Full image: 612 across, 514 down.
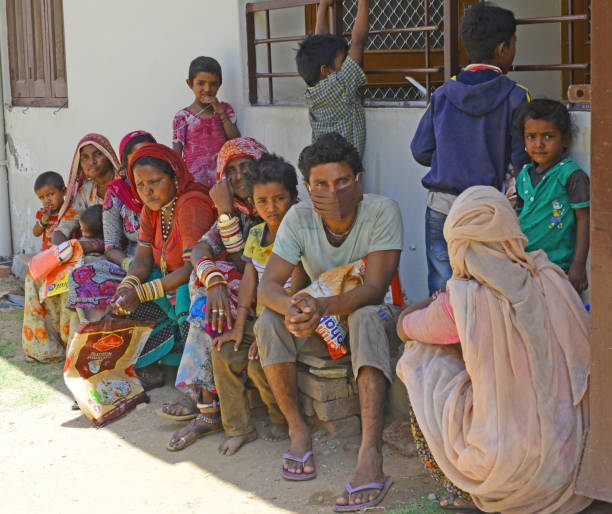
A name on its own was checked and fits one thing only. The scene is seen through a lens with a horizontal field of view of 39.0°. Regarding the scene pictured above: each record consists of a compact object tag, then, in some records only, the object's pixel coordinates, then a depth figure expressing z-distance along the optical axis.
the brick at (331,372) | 4.04
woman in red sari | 5.05
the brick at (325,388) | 4.05
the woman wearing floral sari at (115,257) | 5.36
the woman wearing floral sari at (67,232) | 5.94
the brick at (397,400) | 4.09
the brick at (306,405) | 4.17
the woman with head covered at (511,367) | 2.97
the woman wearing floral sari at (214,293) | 4.45
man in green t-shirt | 3.72
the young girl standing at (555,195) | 3.51
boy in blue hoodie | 3.85
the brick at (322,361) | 4.05
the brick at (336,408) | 4.08
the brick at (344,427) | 4.13
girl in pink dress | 5.74
